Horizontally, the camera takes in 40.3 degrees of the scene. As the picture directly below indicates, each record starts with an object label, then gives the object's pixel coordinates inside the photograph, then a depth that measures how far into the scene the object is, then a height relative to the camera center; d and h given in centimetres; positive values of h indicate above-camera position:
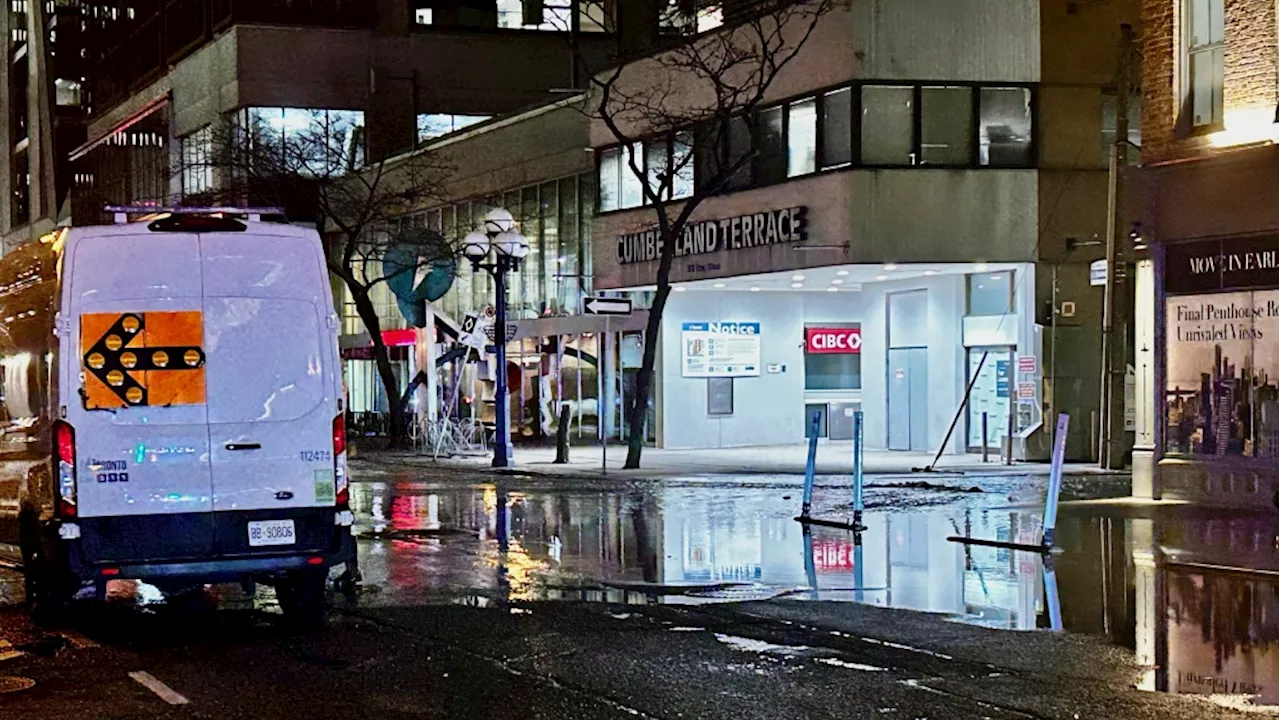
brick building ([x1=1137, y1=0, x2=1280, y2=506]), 2036 +133
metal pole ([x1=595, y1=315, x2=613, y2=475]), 3898 -6
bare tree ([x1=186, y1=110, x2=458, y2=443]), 4516 +519
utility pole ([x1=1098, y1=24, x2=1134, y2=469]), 2777 +168
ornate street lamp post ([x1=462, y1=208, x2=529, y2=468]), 3312 +197
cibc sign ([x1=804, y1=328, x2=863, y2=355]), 4150 +38
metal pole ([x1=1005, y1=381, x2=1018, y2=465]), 3202 -142
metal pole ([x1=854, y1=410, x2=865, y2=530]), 1941 -134
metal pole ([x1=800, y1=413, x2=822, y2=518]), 2009 -130
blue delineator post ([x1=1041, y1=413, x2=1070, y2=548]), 1722 -134
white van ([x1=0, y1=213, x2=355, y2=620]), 1166 -32
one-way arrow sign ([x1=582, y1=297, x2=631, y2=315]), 2991 +93
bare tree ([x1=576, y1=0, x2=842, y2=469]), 3231 +531
